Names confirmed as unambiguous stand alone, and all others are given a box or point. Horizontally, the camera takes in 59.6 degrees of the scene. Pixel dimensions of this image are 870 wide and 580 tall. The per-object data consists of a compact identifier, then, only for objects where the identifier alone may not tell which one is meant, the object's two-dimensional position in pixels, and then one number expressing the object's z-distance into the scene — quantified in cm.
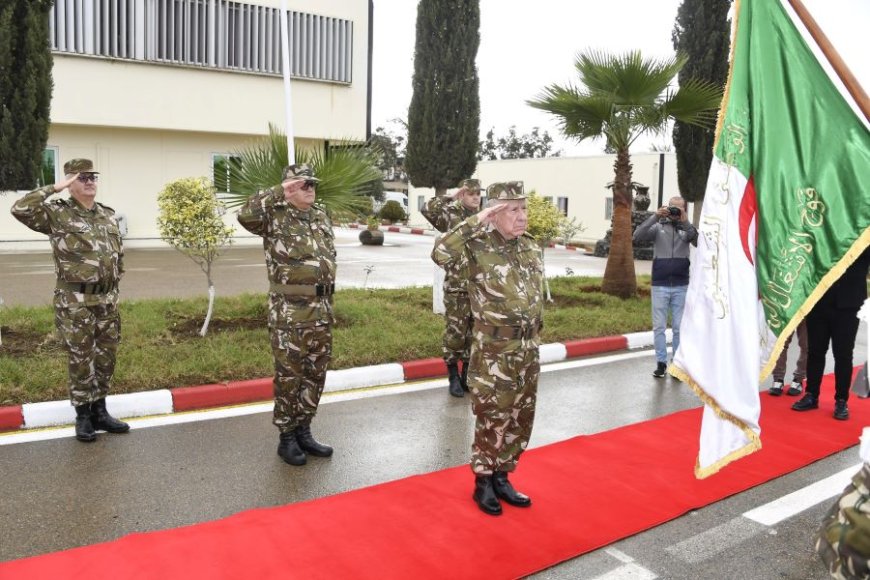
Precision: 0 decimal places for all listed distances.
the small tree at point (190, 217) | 789
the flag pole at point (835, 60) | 302
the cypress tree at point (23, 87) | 780
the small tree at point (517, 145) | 6525
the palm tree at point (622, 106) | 1105
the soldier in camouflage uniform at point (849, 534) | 205
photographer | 735
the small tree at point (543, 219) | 1088
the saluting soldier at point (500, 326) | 409
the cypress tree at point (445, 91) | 1127
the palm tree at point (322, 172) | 784
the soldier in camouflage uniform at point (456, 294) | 658
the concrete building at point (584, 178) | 2956
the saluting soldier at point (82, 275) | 517
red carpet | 357
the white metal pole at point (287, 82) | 751
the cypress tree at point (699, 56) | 1531
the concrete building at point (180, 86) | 1688
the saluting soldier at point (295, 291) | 484
